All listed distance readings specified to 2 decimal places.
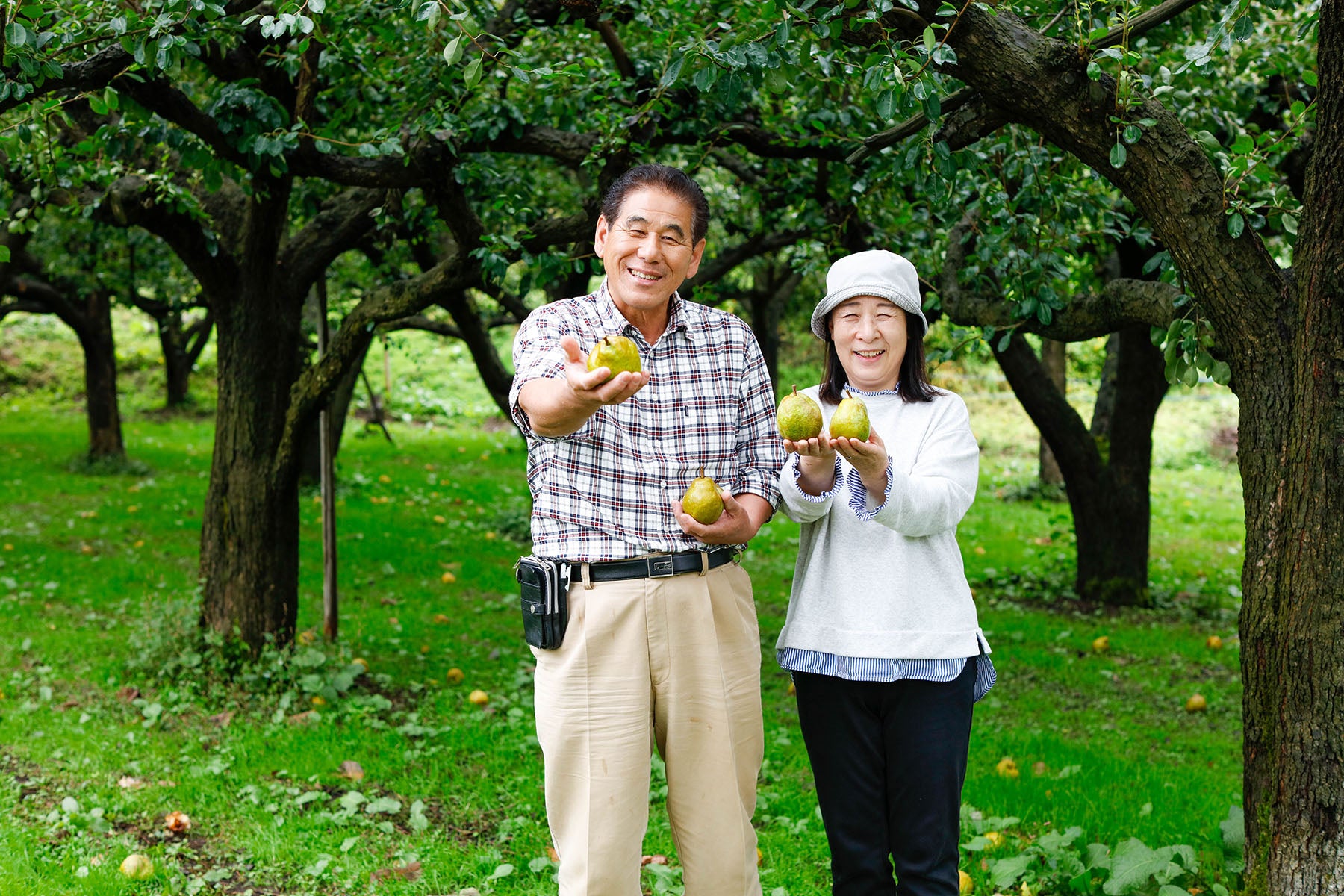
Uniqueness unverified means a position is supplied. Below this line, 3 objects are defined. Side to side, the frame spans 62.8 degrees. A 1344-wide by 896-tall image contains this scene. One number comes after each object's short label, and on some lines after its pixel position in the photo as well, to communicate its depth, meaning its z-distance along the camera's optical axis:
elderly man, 2.50
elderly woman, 2.54
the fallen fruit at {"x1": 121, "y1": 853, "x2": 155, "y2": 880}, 3.72
